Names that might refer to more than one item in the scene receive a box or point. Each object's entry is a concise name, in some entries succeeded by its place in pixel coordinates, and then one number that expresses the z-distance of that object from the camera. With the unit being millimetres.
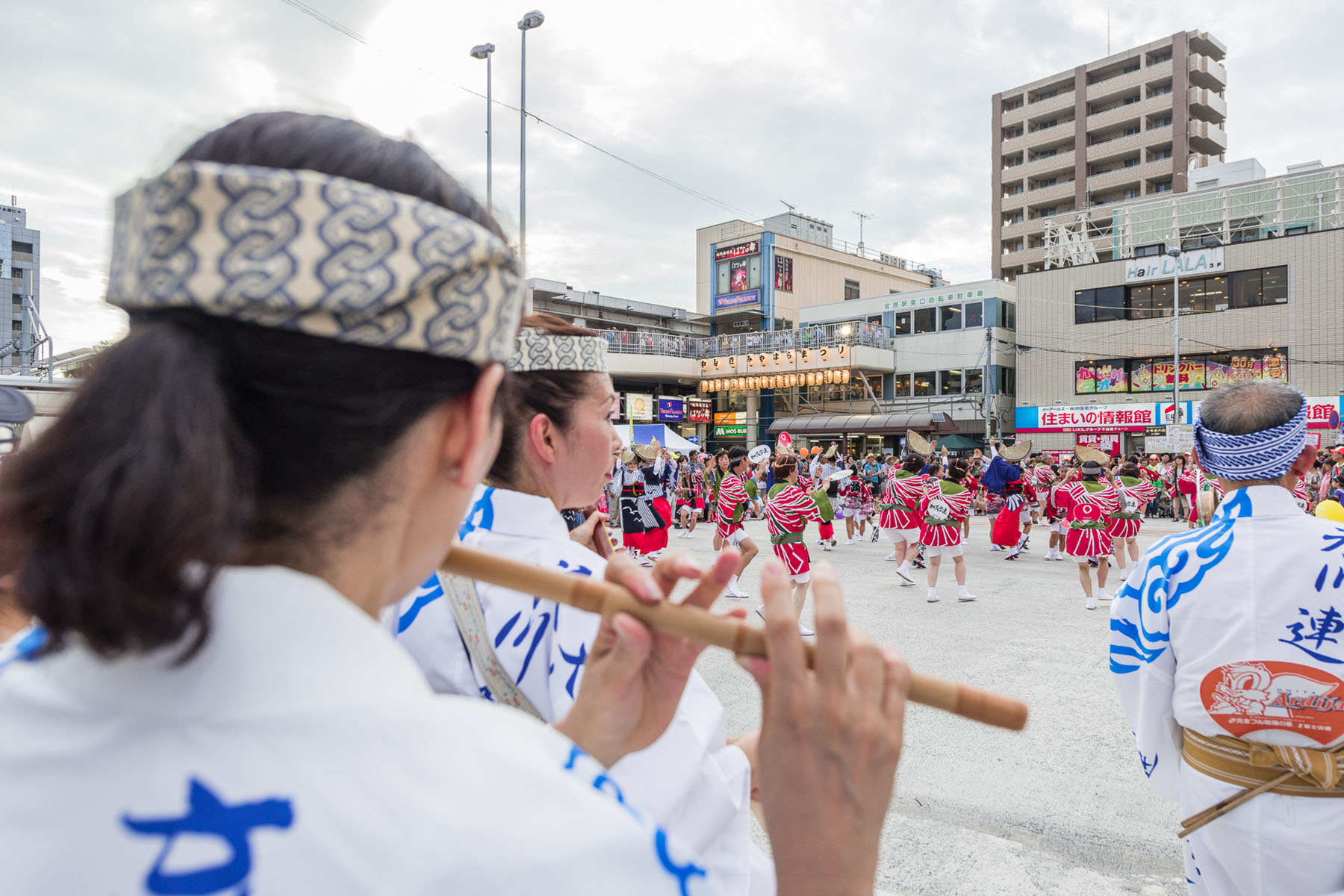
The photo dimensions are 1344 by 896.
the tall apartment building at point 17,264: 57031
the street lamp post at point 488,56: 14828
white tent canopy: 19828
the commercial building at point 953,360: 29250
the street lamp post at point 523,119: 14195
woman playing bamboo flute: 507
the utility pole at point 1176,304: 23609
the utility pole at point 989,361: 28500
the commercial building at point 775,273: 37594
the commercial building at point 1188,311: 24297
